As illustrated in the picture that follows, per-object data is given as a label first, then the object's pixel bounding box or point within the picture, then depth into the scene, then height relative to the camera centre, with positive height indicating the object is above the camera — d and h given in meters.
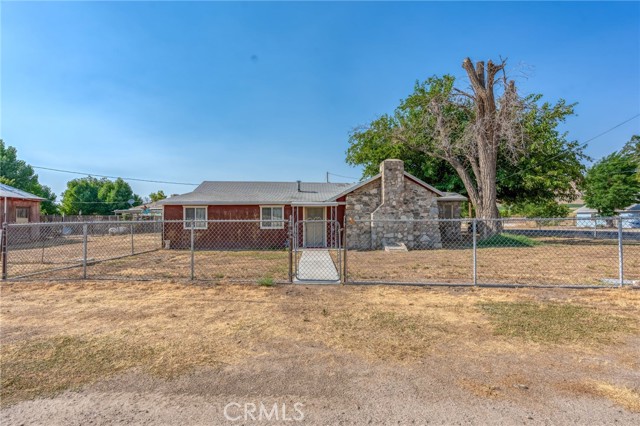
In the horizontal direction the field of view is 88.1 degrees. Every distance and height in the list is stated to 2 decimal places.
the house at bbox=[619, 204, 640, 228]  39.15 +1.49
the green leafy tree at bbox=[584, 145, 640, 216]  41.57 +4.58
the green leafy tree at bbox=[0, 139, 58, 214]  40.28 +6.15
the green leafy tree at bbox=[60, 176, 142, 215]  41.81 +3.23
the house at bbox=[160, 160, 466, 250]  16.00 +0.36
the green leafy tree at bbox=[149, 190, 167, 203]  51.52 +4.19
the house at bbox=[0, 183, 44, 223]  19.70 +1.10
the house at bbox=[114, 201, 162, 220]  33.93 +0.97
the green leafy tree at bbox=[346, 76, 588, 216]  21.34 +4.61
